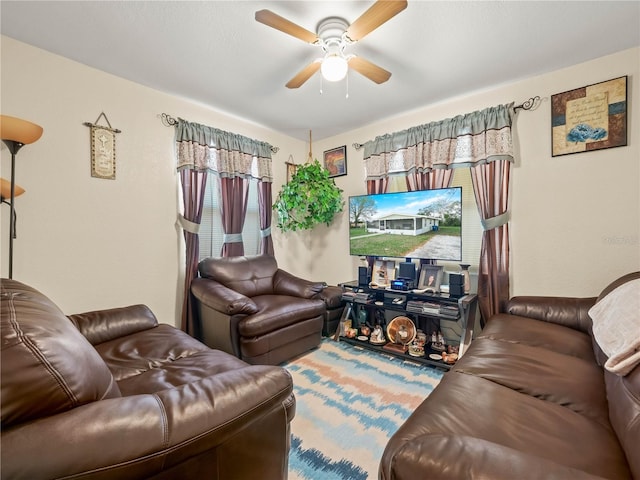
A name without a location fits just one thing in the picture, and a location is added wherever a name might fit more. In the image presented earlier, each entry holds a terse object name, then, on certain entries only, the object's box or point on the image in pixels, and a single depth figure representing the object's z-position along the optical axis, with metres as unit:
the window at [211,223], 3.08
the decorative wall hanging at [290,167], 3.87
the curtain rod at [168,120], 2.69
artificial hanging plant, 3.29
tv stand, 2.43
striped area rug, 1.42
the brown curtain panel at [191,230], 2.78
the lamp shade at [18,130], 1.61
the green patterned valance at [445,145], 2.52
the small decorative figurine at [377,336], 2.79
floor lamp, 1.62
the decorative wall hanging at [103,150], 2.28
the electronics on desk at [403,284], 2.76
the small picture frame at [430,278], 2.71
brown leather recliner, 2.26
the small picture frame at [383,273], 3.02
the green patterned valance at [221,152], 2.78
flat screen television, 2.64
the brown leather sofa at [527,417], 0.73
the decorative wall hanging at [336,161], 3.73
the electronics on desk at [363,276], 3.04
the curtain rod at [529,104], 2.41
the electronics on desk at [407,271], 2.87
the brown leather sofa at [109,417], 0.60
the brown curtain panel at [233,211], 3.15
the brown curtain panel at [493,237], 2.54
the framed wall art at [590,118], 2.09
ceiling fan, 1.44
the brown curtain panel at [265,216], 3.49
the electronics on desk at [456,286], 2.47
